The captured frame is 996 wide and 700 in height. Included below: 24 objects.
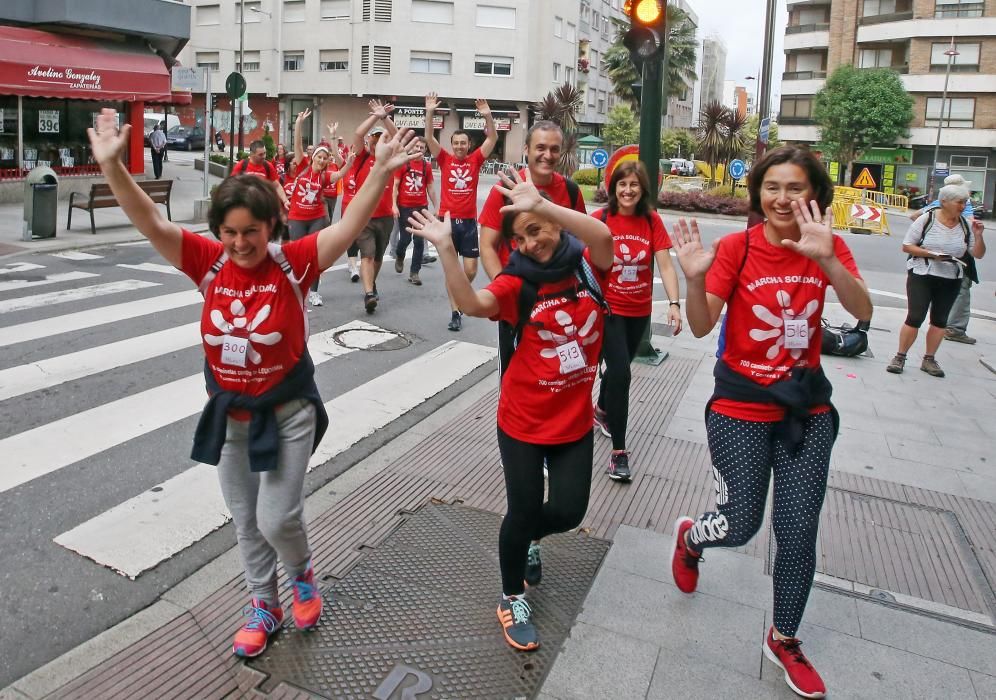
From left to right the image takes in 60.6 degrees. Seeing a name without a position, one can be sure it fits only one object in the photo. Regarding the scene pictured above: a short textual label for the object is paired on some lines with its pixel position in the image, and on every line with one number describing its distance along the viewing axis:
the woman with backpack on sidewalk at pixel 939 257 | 7.67
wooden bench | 14.70
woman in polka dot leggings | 3.05
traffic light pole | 7.61
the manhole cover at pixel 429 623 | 3.04
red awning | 17.61
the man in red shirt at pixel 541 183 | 4.59
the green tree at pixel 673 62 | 59.12
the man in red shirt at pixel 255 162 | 10.87
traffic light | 7.30
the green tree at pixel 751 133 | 40.22
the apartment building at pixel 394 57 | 48.97
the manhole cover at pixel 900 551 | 3.91
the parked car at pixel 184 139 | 45.91
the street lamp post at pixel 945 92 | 44.99
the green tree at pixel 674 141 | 57.53
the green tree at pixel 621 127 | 52.78
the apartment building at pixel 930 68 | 45.66
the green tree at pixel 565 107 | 46.25
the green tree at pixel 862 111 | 46.06
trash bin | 13.39
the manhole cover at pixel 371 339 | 8.10
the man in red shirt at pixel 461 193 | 9.18
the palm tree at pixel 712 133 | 37.00
